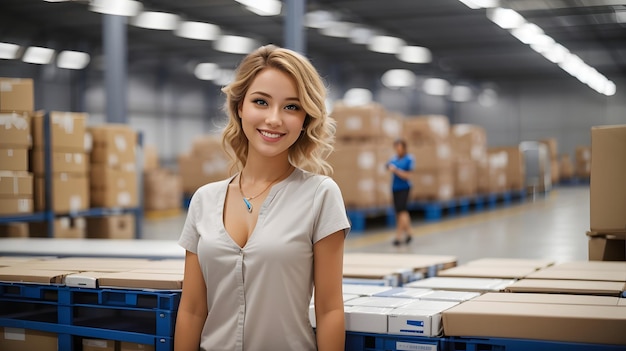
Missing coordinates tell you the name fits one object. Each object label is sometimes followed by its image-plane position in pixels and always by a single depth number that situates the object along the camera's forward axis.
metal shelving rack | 7.79
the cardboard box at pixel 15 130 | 5.32
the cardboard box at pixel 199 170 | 19.05
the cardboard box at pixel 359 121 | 12.63
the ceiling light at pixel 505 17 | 16.06
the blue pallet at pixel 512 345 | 2.39
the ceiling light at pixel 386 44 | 20.31
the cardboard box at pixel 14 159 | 5.46
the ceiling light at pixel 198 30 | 17.83
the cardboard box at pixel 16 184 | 7.09
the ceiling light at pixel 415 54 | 22.21
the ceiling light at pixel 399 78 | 27.14
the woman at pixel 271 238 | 2.30
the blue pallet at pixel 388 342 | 2.60
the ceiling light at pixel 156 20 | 15.50
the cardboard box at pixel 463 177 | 16.55
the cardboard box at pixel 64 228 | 8.28
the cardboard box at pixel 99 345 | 3.19
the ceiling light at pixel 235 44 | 19.67
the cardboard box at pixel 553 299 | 2.78
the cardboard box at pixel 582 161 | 28.52
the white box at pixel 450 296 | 3.06
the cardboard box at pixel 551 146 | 26.14
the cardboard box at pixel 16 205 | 7.26
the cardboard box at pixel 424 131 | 15.09
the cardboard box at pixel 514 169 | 20.81
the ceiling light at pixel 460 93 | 30.88
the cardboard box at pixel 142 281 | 2.96
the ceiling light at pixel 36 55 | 8.66
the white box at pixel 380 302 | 2.91
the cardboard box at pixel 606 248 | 4.30
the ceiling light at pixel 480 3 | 14.98
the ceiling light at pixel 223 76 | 25.72
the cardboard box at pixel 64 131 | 8.01
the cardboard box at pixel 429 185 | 14.83
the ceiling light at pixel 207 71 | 25.11
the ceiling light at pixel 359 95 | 28.95
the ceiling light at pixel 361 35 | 18.95
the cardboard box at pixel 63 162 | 8.06
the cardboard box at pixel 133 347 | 3.07
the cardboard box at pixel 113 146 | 9.45
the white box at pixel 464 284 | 3.46
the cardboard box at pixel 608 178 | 3.75
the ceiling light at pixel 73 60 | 19.11
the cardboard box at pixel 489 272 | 3.92
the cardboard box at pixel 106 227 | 9.62
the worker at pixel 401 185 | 10.35
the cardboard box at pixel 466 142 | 17.38
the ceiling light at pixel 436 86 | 28.61
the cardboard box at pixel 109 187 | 9.48
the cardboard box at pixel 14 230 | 7.49
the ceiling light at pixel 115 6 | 10.62
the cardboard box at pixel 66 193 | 8.17
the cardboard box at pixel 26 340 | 3.28
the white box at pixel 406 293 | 3.21
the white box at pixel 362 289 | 3.31
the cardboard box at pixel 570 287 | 3.10
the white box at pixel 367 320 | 2.67
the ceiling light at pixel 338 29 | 17.91
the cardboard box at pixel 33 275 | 3.20
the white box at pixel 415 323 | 2.58
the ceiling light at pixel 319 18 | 16.34
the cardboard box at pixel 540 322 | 2.39
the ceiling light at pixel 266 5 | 12.90
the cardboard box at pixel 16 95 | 5.58
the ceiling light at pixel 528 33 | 17.72
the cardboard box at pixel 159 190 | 16.66
